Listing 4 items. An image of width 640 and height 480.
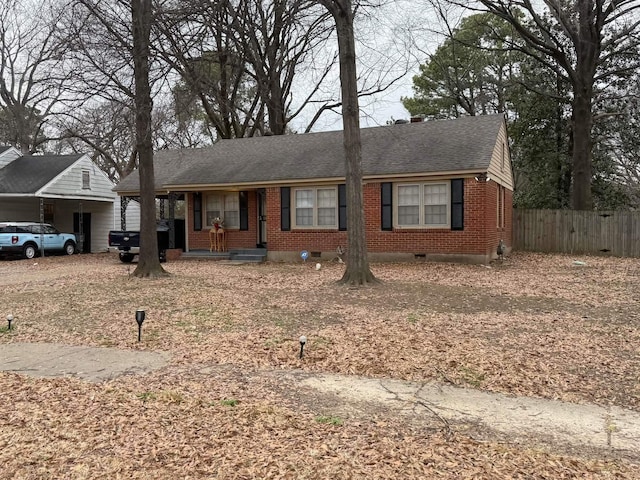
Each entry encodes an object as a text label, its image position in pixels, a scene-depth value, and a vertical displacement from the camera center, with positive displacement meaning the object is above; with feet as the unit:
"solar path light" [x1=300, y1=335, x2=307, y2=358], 19.03 -4.34
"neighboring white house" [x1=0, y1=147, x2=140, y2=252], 75.46 +4.79
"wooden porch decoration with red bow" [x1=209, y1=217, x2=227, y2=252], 62.23 -1.46
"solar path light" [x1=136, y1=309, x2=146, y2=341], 21.38 -3.69
